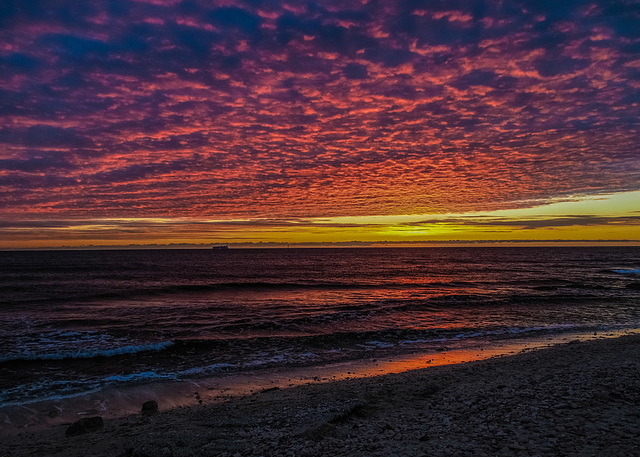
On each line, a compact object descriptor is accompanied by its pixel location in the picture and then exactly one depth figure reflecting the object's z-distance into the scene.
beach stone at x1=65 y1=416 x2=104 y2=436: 8.86
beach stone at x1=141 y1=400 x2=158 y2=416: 10.16
